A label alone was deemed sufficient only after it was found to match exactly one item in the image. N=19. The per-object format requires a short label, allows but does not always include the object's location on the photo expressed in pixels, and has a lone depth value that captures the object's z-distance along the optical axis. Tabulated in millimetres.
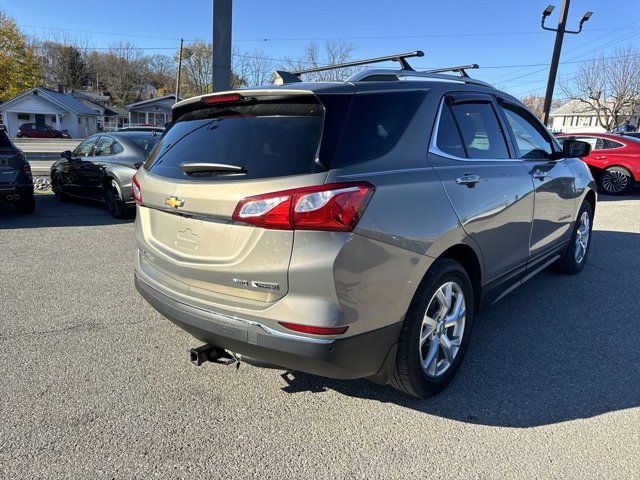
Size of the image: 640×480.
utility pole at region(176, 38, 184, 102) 46275
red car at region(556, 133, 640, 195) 12617
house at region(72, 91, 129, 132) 71812
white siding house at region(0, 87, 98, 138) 57094
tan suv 2180
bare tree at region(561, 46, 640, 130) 40156
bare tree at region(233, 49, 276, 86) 40669
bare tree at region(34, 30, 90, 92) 81375
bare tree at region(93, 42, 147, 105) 90812
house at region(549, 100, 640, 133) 70612
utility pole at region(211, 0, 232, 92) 8172
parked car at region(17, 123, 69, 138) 51438
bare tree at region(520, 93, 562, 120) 86562
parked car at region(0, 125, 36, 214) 7711
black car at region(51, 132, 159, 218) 8141
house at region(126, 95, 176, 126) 65562
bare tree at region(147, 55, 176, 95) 93312
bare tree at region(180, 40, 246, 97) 52094
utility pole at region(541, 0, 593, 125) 16312
